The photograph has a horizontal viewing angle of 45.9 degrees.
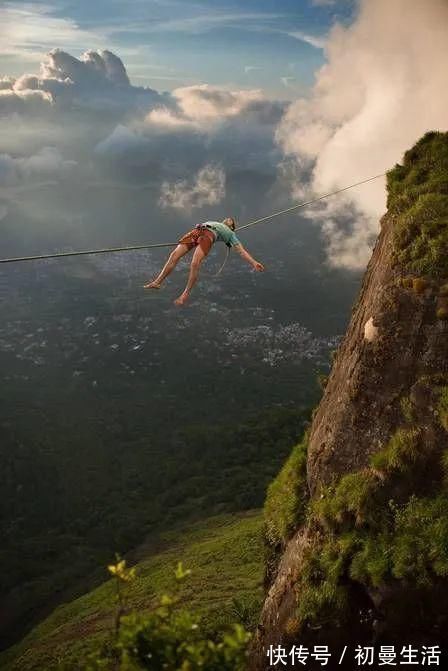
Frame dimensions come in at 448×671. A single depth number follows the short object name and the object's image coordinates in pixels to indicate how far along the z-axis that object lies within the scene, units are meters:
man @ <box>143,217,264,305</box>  17.27
